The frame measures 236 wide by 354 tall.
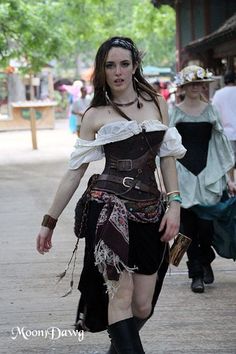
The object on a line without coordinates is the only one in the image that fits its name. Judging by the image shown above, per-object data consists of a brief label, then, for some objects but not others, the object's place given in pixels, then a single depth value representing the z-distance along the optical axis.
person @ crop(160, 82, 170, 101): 28.77
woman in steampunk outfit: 3.53
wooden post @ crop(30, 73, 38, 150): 20.19
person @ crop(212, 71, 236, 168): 9.42
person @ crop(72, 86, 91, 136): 19.25
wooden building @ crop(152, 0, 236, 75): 14.97
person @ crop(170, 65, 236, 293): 5.67
